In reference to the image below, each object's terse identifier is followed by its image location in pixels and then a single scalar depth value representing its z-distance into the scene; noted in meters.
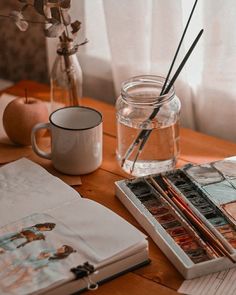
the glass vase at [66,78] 1.22
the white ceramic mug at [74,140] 1.12
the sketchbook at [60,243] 0.91
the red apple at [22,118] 1.20
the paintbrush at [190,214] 0.96
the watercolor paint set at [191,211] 0.95
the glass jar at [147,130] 1.13
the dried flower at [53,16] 1.14
